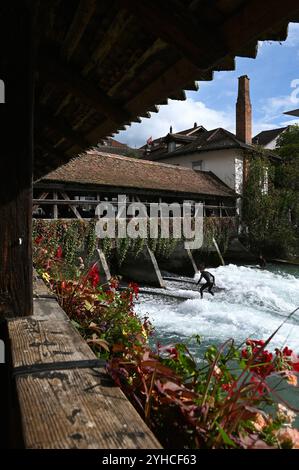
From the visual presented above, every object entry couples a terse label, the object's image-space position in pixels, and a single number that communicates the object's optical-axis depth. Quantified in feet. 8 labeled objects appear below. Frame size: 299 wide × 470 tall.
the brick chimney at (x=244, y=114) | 77.20
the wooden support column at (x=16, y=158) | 5.60
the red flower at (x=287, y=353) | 5.02
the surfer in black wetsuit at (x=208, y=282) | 36.44
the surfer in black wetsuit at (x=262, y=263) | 59.88
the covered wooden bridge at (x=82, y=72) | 3.51
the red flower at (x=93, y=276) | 10.27
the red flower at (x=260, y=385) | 3.45
